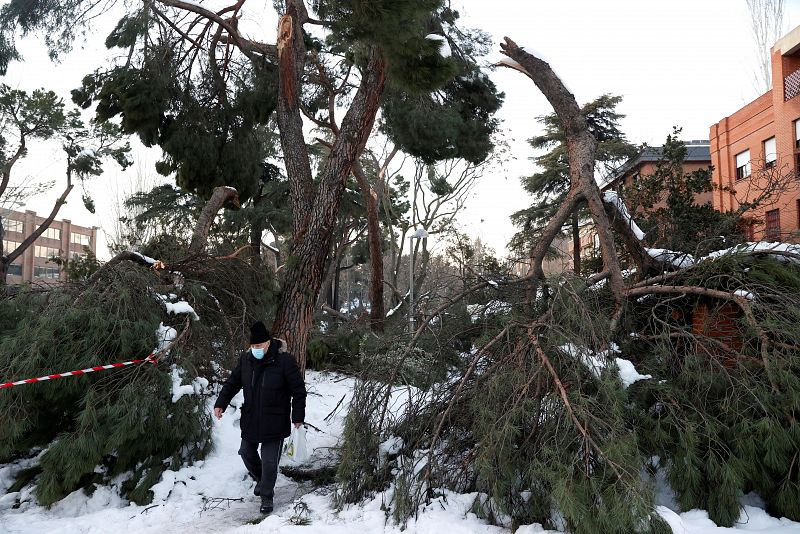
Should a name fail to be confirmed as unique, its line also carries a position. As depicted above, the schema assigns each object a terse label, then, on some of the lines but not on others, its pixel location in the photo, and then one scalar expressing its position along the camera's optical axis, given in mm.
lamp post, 14698
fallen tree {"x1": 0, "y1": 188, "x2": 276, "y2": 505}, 4770
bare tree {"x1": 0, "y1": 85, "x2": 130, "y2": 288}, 18688
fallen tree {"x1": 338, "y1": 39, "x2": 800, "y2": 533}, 3766
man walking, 4773
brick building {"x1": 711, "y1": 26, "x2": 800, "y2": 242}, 20125
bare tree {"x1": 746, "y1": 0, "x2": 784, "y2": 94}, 27450
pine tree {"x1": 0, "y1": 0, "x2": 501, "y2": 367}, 6512
